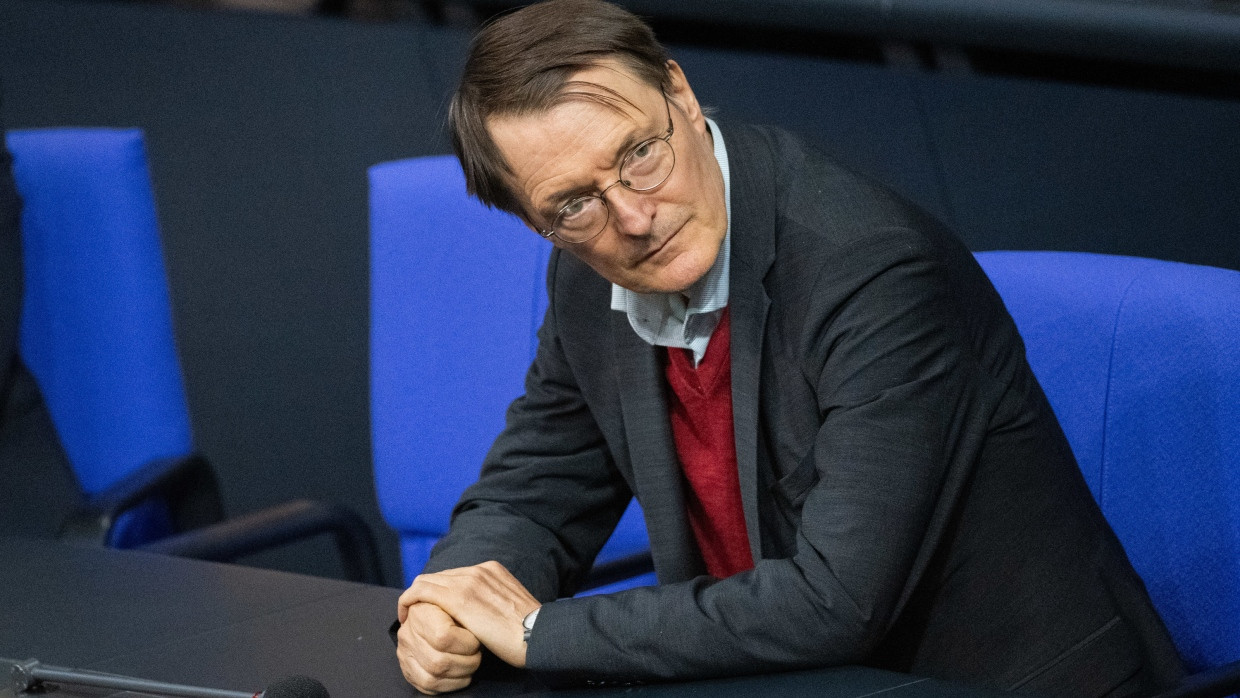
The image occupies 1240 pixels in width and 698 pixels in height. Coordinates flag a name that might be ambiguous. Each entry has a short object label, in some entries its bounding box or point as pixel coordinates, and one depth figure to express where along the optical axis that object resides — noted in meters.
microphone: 5.50
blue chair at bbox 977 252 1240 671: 5.73
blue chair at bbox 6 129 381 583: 6.46
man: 5.56
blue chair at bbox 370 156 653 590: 6.20
